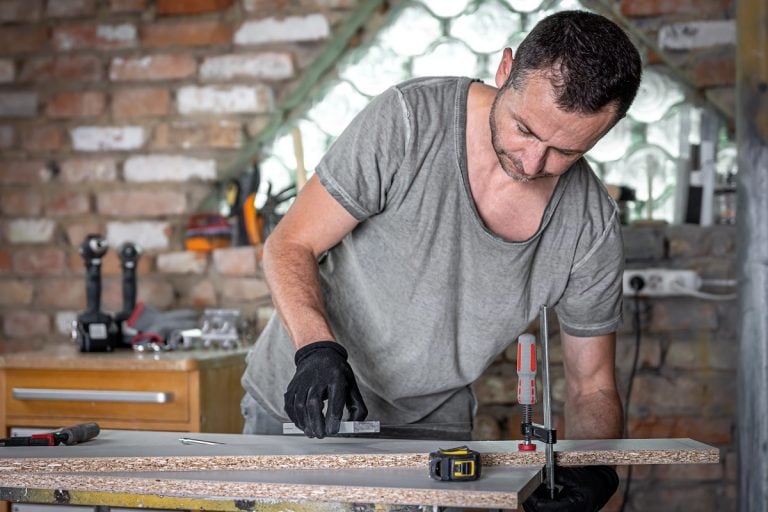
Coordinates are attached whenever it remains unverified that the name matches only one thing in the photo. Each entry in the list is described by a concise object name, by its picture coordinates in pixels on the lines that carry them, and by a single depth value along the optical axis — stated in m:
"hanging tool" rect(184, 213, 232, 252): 2.69
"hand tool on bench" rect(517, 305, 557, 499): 1.23
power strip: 2.42
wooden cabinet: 2.21
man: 1.39
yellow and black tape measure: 1.12
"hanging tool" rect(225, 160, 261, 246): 2.67
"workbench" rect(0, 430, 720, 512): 1.08
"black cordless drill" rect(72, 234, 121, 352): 2.42
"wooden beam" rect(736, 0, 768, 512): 2.12
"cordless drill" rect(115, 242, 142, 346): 2.51
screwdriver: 1.36
